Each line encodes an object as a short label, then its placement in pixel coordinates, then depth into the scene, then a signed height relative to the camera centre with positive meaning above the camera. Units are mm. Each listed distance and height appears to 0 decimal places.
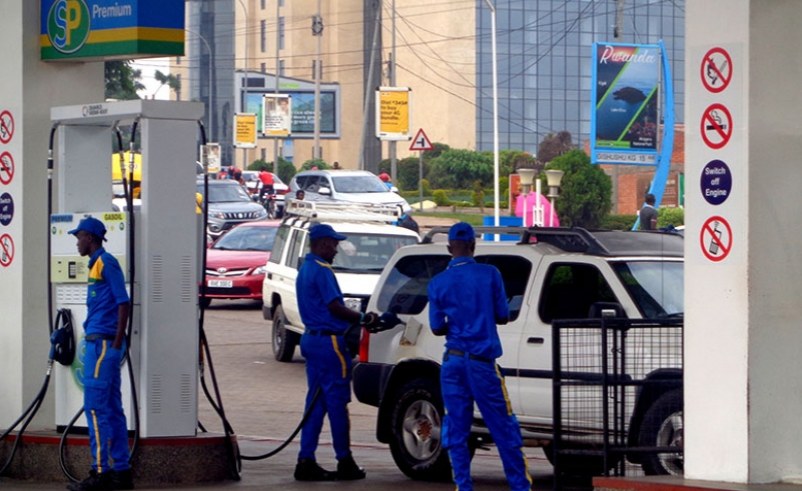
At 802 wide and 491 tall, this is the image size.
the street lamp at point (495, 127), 38875 +1343
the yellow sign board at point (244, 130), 74250 +2665
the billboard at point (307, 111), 80750 +3951
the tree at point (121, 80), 58688 +4085
